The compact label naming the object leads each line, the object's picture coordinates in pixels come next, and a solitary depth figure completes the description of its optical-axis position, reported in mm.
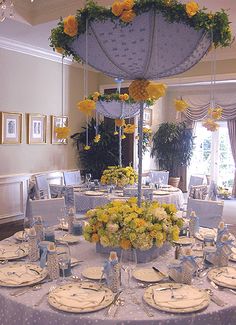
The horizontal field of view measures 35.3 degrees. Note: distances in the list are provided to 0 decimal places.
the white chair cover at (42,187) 5938
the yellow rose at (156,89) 2436
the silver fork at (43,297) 1808
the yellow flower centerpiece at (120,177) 5598
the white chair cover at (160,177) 7124
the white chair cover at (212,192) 6104
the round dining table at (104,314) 1696
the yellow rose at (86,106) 2861
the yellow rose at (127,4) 1966
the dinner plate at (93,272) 2121
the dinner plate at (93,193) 5094
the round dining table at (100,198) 4961
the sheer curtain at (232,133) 9438
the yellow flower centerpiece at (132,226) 2256
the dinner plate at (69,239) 2818
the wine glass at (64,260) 2141
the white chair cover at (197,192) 5836
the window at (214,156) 9992
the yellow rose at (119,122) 5820
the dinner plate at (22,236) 2873
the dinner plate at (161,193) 5297
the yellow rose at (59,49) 2459
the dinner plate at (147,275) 2111
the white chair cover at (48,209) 3572
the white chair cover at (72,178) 6613
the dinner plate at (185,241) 2799
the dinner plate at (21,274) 2029
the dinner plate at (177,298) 1767
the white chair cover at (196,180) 6771
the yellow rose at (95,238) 2398
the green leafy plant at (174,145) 9719
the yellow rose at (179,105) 3213
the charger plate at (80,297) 1764
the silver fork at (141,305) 1725
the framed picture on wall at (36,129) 7082
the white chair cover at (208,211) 3711
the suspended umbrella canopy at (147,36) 2025
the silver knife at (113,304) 1738
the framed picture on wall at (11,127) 6551
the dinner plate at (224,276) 2054
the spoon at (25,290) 1916
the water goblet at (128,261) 2010
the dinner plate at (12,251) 2471
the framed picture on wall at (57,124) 7620
